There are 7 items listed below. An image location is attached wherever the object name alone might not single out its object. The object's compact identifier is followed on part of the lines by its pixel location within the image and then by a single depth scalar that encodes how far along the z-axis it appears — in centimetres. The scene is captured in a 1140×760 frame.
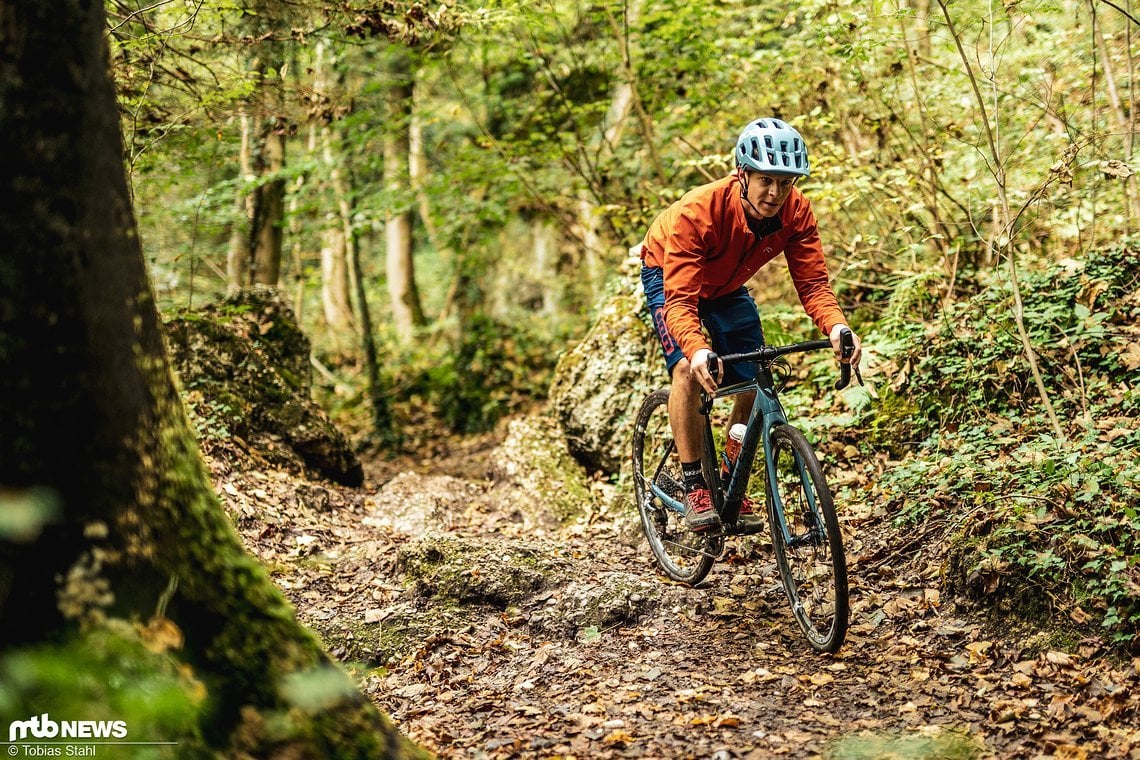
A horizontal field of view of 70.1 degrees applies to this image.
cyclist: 422
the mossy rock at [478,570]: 513
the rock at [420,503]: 730
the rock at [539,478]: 732
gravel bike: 395
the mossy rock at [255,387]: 761
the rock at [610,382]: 762
